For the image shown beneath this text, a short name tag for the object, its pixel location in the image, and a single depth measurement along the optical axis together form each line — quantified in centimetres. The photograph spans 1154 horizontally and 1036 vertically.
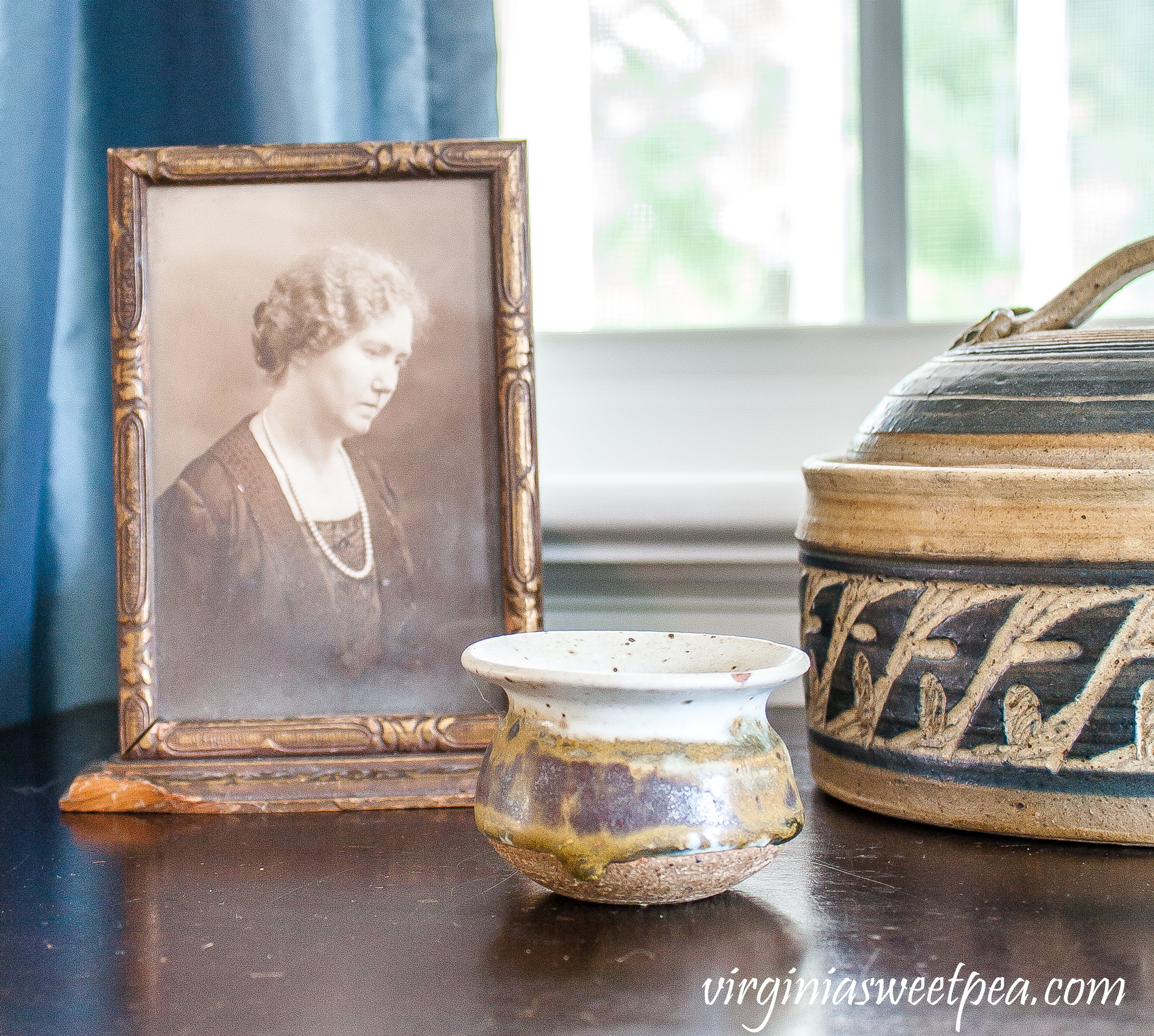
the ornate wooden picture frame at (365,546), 63
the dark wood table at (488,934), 40
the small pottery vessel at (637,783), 45
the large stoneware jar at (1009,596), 52
